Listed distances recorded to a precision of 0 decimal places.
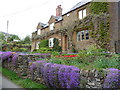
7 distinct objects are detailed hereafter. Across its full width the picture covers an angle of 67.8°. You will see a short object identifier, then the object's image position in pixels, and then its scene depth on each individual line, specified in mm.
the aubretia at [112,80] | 2413
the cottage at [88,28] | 10188
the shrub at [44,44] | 15896
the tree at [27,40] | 28145
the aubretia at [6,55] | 6445
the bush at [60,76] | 2976
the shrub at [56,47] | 11196
